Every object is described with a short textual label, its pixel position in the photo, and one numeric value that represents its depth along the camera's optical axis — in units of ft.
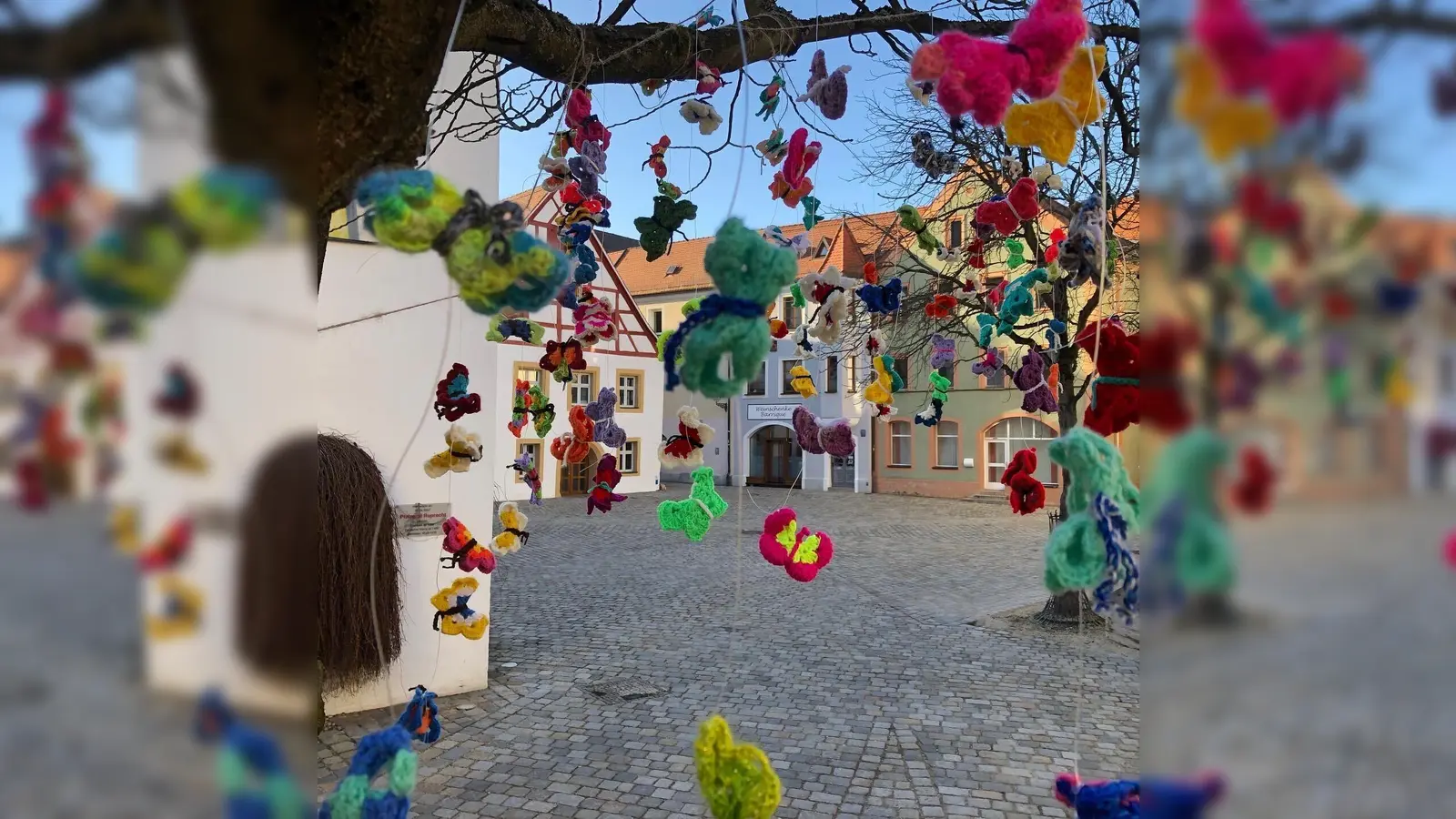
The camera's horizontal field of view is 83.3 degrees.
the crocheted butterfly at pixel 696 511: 10.24
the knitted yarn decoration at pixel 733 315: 5.28
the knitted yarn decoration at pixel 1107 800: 4.89
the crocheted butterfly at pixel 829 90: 10.04
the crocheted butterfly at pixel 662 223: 11.85
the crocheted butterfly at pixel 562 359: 14.43
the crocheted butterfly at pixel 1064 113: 6.24
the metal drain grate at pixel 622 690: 19.00
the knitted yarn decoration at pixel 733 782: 5.44
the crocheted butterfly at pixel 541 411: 15.96
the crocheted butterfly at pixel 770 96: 10.80
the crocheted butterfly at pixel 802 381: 12.98
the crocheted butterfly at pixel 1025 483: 8.76
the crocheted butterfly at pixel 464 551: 11.85
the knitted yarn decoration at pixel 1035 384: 12.14
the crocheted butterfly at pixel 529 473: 15.60
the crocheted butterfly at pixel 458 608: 11.25
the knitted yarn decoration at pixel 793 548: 9.39
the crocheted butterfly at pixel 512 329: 12.50
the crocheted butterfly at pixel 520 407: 16.08
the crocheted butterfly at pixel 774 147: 11.43
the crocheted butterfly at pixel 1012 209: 10.18
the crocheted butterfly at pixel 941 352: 17.66
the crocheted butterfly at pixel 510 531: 12.81
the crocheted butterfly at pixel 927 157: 14.56
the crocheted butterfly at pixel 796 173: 10.55
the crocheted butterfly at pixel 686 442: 10.30
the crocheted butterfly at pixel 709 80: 9.90
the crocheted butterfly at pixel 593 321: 14.83
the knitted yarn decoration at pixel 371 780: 4.70
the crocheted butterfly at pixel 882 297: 10.29
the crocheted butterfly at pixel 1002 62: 5.82
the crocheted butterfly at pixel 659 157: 12.95
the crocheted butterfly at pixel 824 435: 10.69
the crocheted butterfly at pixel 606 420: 15.69
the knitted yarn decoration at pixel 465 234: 4.22
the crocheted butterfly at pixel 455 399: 12.49
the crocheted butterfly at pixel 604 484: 13.88
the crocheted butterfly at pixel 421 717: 6.47
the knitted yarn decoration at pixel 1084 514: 4.60
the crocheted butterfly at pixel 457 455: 11.29
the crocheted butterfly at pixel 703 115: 11.50
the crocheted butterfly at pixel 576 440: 15.21
